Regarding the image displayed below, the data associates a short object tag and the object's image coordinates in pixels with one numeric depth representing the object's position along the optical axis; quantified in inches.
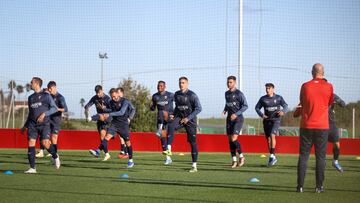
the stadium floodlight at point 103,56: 1549.0
